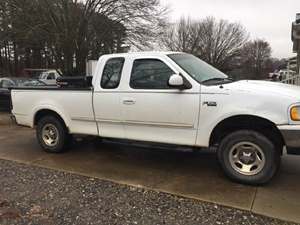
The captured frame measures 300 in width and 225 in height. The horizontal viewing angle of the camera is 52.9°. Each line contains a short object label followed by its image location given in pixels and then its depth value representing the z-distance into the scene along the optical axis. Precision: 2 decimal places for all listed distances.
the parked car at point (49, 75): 22.73
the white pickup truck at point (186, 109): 4.04
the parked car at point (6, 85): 11.79
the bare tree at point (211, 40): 45.34
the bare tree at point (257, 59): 55.78
